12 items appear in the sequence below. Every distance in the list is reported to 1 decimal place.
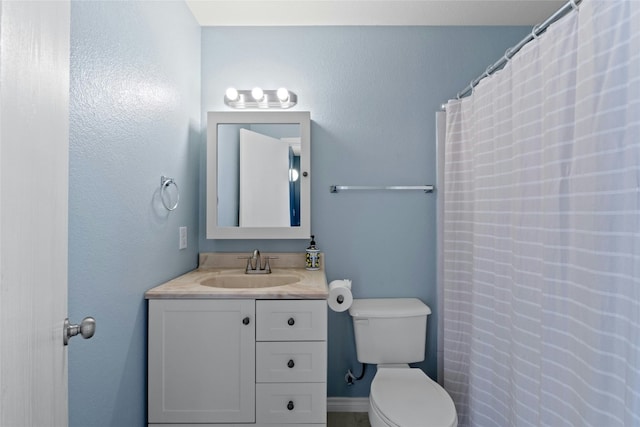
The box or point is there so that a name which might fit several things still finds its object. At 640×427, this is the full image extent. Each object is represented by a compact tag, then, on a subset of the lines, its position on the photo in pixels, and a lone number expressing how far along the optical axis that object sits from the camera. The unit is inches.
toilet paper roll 71.6
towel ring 66.4
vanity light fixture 82.5
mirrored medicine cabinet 83.4
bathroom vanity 60.7
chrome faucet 81.1
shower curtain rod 42.8
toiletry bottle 82.8
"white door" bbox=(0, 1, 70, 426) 24.4
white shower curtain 35.9
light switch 76.4
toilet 64.3
